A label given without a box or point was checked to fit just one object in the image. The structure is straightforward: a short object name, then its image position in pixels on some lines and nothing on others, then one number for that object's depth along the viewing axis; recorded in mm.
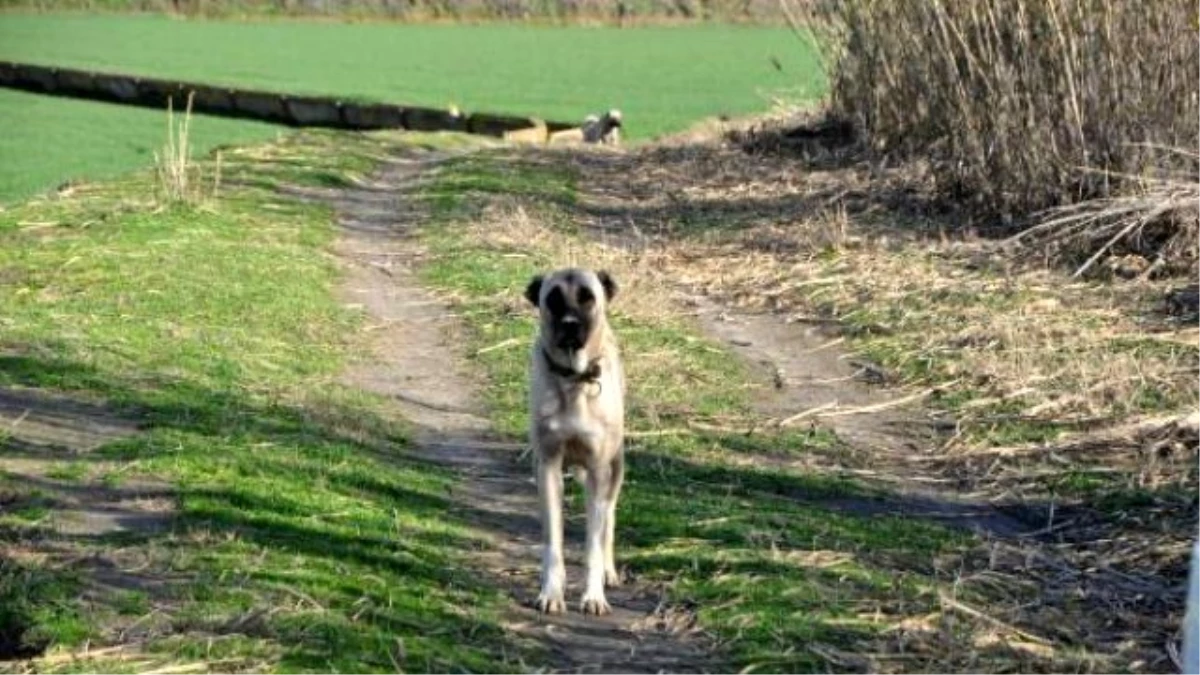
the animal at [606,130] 33969
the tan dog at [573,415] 8148
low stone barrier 38094
